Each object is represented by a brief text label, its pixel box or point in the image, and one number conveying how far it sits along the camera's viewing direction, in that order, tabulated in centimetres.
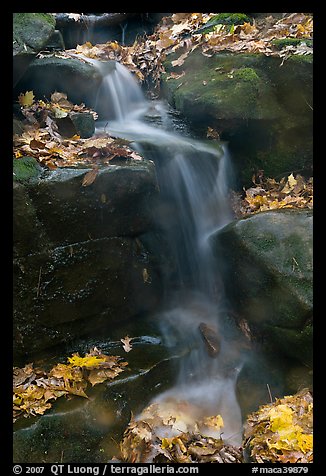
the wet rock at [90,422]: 290
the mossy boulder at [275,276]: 359
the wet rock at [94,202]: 337
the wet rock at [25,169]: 327
